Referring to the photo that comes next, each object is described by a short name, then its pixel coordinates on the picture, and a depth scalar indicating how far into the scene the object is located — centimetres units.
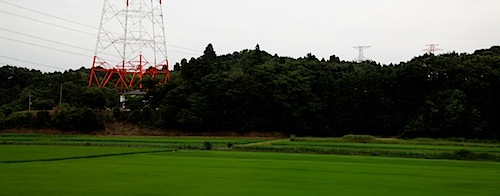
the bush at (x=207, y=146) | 4511
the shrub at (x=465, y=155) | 3659
